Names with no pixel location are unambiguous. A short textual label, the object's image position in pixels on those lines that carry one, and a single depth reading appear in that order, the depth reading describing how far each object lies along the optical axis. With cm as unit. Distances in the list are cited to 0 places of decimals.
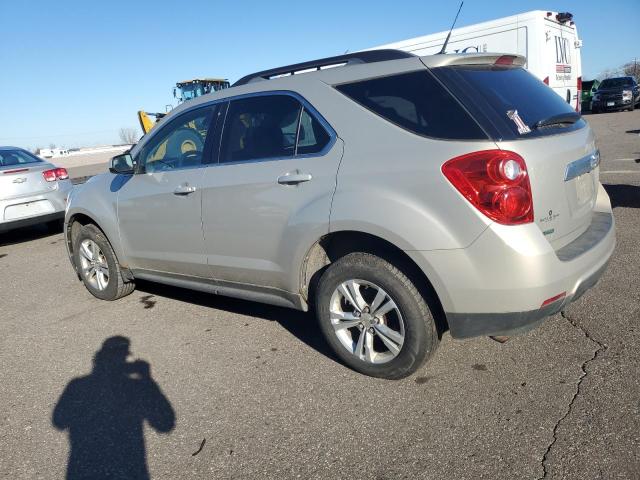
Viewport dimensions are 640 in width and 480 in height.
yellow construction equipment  2038
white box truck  966
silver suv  254
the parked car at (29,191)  759
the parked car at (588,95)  2991
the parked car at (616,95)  2673
